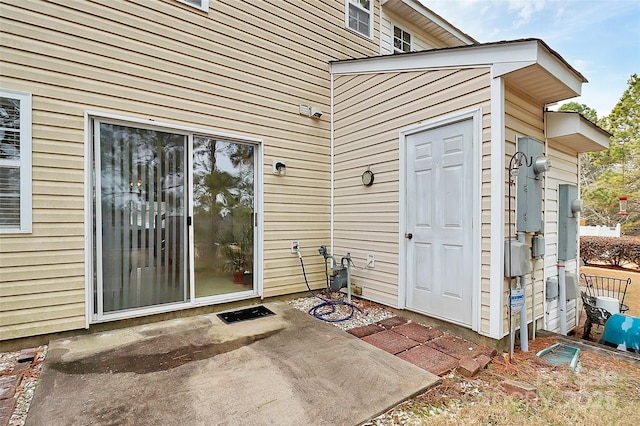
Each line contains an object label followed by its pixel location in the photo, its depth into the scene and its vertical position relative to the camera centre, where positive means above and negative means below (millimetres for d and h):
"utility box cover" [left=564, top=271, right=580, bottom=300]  3930 -991
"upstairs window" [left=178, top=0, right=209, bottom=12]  3742 +2719
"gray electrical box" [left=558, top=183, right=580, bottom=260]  3900 -90
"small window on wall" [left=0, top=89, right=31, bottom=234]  2719 +475
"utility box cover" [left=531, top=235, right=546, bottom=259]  3248 -370
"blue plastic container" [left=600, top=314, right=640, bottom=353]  3615 -1530
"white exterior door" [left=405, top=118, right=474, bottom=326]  3078 -98
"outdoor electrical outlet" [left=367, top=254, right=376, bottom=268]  4164 -700
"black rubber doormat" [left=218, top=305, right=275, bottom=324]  3544 -1317
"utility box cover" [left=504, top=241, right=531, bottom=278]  2754 -454
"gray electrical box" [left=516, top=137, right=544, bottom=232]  2971 +230
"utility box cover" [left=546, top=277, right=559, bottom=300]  3633 -964
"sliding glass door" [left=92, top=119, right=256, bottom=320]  3186 -93
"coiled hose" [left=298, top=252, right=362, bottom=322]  3664 -1338
